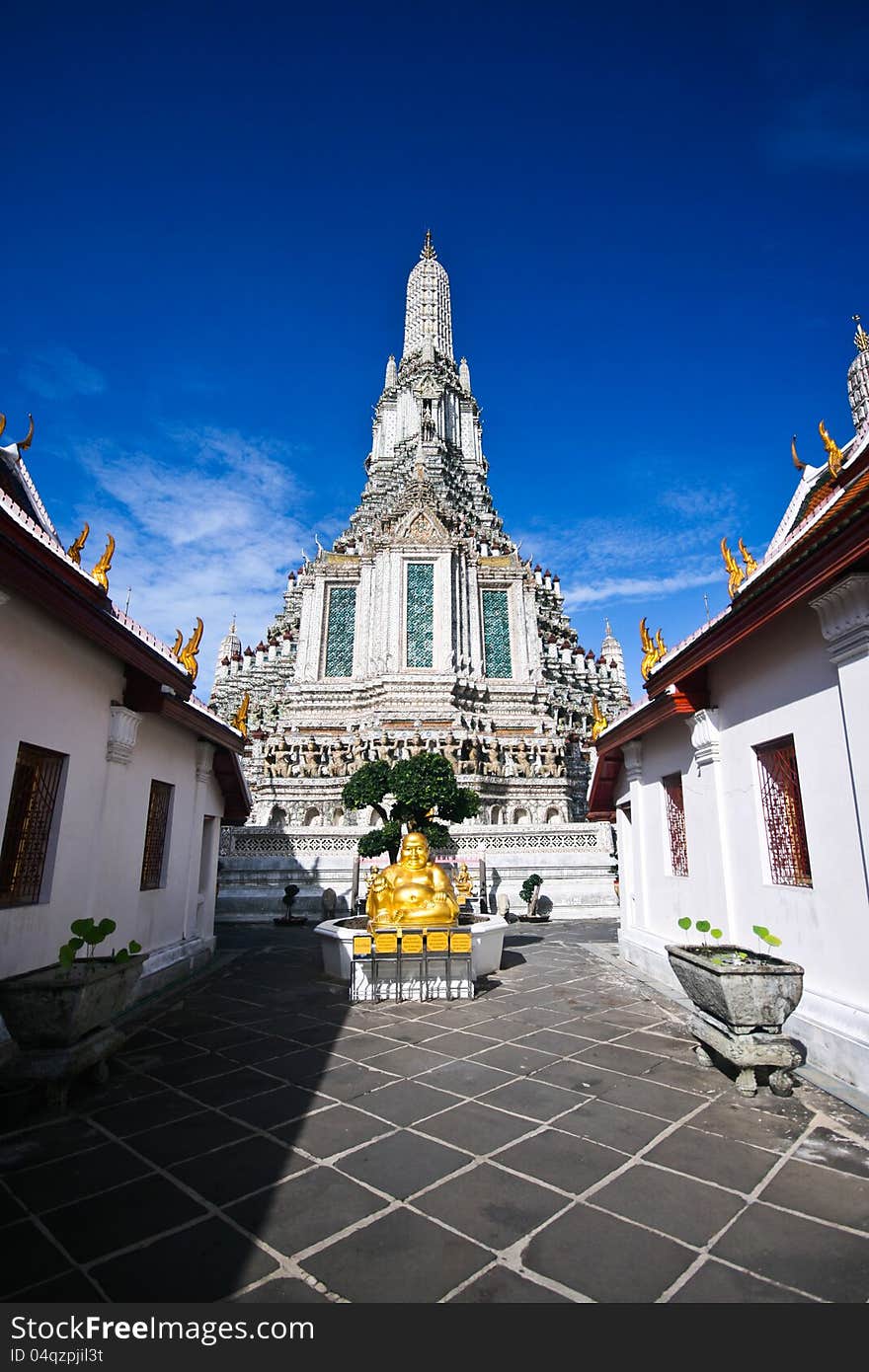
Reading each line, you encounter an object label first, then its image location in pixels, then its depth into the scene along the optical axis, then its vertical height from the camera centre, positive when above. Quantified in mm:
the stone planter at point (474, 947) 9125 -1238
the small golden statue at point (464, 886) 15388 -698
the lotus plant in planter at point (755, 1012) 4789 -1083
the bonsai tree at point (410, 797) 16531 +1409
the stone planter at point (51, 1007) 4496 -999
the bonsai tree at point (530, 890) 17578 -874
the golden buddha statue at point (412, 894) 8984 -514
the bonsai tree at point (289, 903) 16969 -1209
